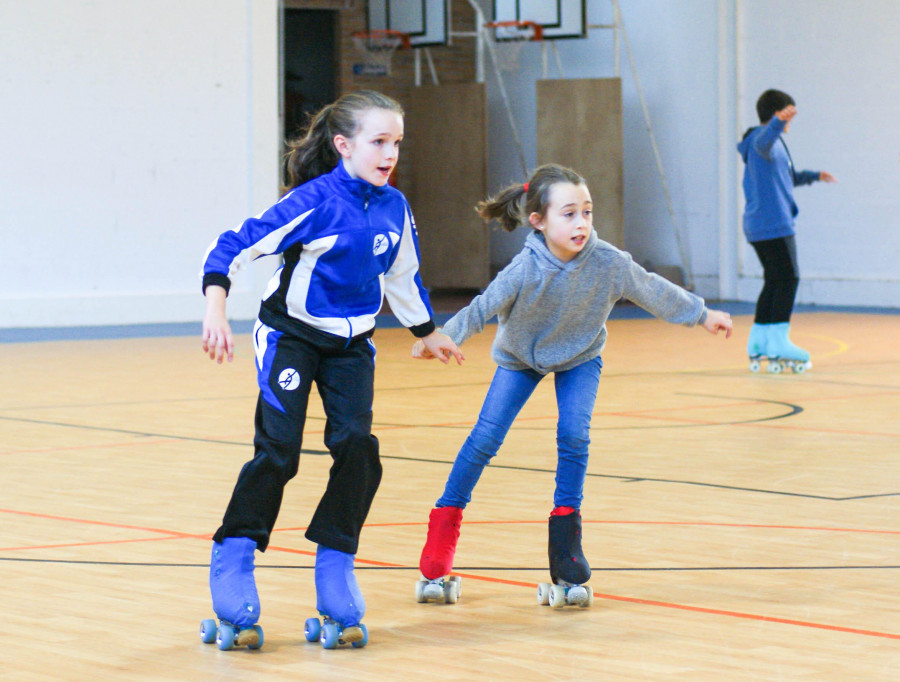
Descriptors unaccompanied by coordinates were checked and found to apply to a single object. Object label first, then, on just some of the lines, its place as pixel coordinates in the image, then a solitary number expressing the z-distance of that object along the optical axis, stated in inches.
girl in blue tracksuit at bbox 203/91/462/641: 207.9
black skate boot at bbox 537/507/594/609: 225.3
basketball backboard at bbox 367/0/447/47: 1068.9
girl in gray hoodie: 238.9
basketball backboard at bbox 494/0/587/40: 1052.3
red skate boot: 230.3
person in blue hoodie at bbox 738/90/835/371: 570.7
